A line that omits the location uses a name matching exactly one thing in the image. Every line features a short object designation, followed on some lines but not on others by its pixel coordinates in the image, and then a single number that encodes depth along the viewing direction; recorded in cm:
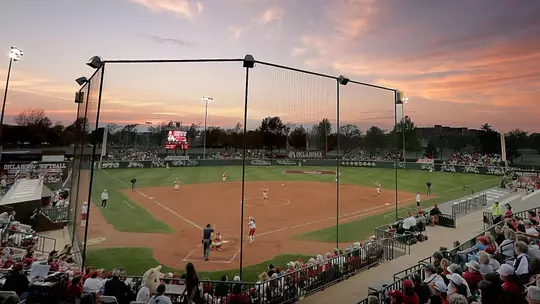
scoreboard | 5464
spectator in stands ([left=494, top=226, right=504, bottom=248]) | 936
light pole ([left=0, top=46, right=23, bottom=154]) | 2194
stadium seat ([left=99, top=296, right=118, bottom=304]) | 609
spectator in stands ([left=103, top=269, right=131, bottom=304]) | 668
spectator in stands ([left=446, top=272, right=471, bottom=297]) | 557
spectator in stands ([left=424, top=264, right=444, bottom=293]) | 631
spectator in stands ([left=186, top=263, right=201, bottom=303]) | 646
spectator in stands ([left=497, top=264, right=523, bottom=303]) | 526
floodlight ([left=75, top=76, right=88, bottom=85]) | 1385
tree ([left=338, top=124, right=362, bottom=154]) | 9430
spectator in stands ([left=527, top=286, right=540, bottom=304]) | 405
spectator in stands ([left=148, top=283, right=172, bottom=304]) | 570
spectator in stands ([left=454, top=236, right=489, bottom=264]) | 847
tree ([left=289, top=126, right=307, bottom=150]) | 7220
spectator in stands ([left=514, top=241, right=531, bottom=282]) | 590
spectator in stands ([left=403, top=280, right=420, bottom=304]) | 534
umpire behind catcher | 1374
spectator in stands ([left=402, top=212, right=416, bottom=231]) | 1467
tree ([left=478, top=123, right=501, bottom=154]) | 8025
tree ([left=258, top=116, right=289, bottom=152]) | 9381
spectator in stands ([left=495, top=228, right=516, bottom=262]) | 748
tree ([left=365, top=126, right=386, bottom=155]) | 9569
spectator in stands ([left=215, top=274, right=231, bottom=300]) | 821
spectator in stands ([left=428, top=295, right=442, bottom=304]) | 466
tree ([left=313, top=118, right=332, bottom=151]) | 5914
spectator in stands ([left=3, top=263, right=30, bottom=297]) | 664
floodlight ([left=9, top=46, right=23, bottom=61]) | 2193
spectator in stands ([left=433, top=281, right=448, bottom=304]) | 615
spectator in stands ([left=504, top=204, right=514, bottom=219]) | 1395
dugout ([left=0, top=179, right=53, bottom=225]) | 1794
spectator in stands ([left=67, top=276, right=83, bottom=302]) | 670
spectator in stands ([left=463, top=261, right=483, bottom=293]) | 651
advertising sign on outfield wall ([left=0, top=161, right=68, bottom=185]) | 2760
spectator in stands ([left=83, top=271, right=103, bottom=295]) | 686
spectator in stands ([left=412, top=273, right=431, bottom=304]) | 603
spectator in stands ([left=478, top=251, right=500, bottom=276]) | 634
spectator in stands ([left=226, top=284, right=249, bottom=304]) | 607
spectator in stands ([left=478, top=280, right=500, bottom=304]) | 538
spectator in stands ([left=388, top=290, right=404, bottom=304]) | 537
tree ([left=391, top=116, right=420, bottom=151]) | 9106
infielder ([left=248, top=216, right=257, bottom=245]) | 1662
